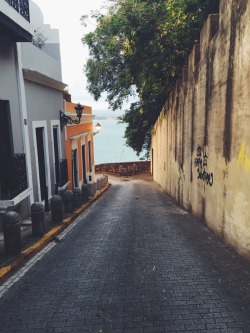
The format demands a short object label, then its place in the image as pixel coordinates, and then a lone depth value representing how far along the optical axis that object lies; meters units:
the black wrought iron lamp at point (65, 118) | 11.23
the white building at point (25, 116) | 6.92
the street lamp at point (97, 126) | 18.25
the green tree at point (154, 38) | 11.38
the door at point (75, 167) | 14.16
